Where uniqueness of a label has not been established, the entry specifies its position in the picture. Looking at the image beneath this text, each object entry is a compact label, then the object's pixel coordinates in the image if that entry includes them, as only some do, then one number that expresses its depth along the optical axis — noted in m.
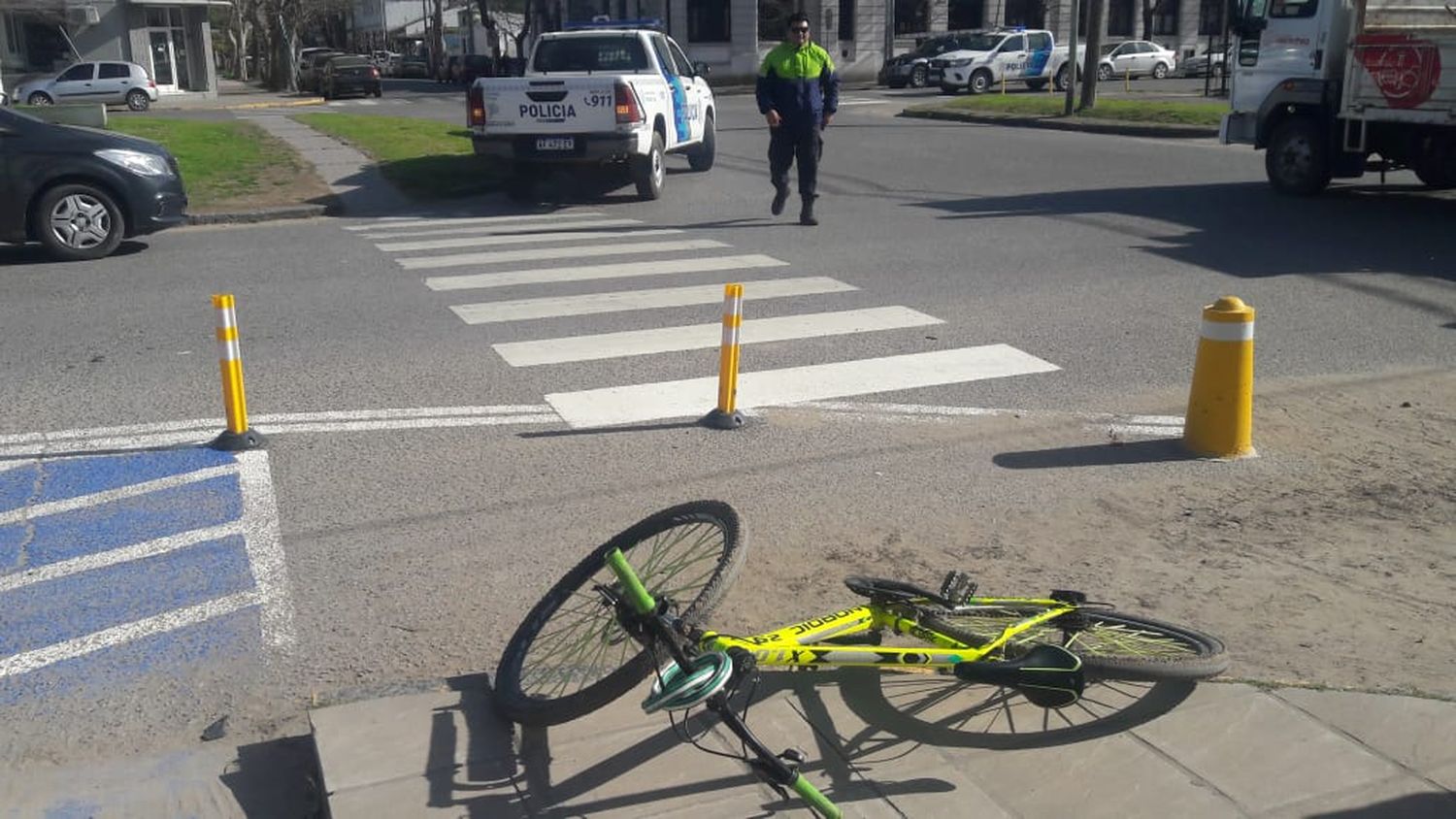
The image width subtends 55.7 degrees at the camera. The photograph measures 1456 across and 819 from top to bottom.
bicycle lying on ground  3.59
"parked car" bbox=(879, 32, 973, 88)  48.94
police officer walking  13.73
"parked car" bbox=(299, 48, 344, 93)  55.78
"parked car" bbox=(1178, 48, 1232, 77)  51.56
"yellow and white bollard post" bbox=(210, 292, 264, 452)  6.67
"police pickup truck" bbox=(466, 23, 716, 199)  15.71
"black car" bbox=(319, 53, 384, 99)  51.62
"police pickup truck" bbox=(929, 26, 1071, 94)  45.00
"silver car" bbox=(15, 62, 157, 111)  43.81
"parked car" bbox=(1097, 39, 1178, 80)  49.62
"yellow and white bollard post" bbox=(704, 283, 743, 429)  7.10
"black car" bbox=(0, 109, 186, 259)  12.34
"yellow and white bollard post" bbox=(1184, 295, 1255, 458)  6.83
